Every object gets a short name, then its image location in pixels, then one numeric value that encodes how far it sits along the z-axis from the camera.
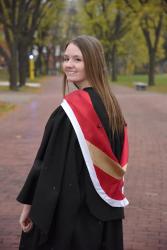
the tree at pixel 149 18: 27.38
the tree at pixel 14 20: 30.53
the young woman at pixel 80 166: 2.85
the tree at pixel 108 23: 50.41
